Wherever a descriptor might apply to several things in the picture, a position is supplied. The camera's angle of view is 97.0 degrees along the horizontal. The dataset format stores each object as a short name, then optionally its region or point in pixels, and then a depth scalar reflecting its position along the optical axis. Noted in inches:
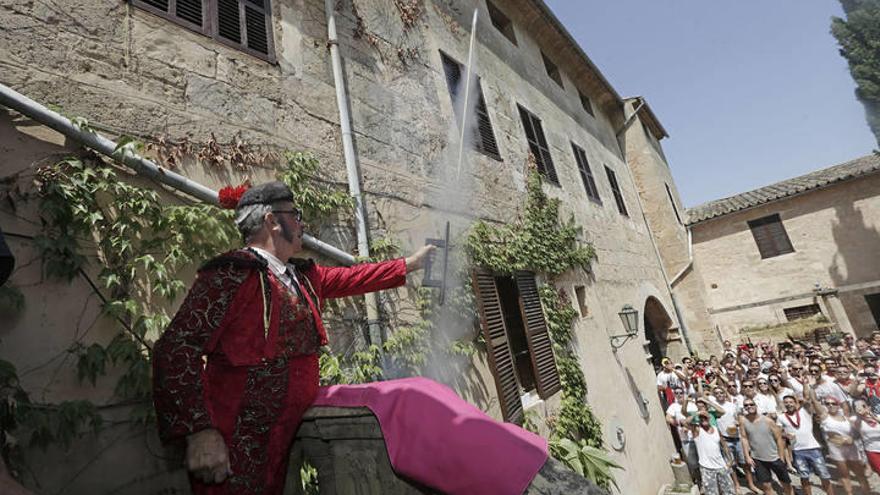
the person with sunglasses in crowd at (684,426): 281.1
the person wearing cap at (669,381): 319.1
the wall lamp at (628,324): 271.9
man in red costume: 49.1
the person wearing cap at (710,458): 248.1
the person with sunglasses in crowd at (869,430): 223.5
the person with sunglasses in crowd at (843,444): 234.8
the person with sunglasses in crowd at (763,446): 246.8
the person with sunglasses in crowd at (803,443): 239.5
